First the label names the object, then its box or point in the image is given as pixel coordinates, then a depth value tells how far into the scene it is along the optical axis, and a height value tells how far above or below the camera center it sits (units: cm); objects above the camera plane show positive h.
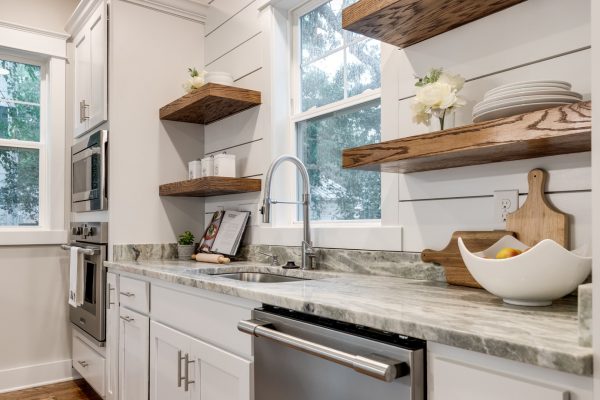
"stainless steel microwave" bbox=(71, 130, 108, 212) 279 +19
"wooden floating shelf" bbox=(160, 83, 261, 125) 249 +54
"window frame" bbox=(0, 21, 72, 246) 334 +53
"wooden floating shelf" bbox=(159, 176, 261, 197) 251 +10
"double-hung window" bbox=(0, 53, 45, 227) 332 +43
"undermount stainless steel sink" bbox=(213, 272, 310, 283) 222 -34
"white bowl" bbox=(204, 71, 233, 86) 260 +67
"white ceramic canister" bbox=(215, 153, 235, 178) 261 +21
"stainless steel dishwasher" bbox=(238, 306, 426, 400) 97 -35
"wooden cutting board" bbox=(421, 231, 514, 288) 144 -16
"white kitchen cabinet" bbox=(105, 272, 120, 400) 258 -72
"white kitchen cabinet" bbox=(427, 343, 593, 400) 75 -29
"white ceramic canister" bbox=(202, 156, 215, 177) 268 +21
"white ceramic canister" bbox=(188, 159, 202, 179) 277 +20
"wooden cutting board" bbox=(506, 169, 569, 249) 129 -4
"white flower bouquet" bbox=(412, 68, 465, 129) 143 +31
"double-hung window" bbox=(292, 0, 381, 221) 209 +44
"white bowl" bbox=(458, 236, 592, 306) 102 -15
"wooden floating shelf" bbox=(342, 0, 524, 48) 146 +59
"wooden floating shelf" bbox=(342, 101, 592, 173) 110 +16
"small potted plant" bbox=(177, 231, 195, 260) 285 -25
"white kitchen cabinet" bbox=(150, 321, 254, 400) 153 -59
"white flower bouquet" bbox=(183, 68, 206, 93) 264 +67
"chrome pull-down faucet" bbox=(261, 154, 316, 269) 205 -1
